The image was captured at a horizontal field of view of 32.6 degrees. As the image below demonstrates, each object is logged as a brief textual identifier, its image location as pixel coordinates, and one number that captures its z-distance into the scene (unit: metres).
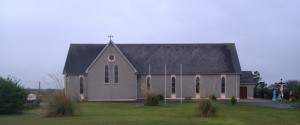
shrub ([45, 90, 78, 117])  28.49
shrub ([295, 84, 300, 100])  50.65
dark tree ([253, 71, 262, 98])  106.53
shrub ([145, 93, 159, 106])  48.56
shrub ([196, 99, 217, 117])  29.42
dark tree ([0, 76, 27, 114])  32.97
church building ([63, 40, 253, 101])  66.44
